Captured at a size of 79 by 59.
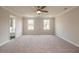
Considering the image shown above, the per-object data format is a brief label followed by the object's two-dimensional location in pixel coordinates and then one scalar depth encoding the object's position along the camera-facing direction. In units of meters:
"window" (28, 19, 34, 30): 6.81
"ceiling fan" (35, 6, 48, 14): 2.90
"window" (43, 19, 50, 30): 6.79
